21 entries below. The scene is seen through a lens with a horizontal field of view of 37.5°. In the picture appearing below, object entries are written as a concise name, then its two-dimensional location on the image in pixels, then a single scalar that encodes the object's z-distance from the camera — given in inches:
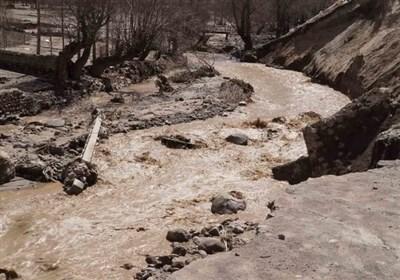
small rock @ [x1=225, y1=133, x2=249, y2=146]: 613.8
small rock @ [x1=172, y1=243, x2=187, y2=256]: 310.9
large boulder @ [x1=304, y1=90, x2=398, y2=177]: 416.8
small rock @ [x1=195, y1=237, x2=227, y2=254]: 301.3
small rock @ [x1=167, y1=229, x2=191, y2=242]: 359.6
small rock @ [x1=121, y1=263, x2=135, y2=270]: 341.1
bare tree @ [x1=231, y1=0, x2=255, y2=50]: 1398.9
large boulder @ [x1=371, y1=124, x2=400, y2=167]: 369.7
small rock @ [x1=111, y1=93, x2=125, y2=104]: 788.6
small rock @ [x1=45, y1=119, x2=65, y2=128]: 653.9
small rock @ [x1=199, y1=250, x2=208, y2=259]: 295.2
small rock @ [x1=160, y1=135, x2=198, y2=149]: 597.6
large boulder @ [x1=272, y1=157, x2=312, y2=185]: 459.2
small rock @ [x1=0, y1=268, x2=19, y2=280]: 334.0
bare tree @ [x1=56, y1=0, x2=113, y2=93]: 832.3
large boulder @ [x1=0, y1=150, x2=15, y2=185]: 485.4
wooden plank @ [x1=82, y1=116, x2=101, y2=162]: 532.1
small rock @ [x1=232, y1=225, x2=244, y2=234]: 335.6
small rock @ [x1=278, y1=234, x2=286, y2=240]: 255.8
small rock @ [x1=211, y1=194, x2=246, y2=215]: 422.9
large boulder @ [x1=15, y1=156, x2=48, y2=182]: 499.2
